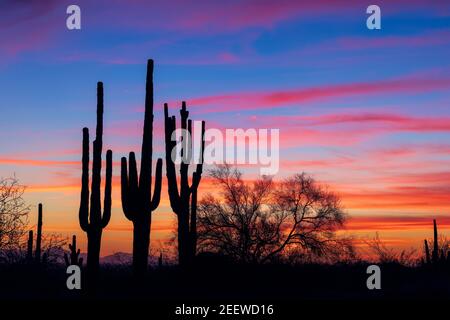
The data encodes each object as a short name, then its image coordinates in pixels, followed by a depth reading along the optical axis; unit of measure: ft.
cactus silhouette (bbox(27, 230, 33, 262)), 98.75
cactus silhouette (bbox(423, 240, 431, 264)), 111.12
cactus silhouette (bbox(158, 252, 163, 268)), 101.17
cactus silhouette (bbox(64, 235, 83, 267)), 95.71
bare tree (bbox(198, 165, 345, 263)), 109.93
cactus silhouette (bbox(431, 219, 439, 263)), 109.65
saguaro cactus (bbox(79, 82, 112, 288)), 71.19
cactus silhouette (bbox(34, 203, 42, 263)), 100.72
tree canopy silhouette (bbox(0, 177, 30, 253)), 96.68
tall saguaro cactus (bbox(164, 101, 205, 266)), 79.82
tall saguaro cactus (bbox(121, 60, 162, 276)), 69.05
